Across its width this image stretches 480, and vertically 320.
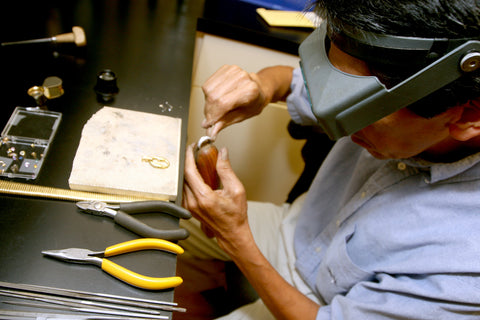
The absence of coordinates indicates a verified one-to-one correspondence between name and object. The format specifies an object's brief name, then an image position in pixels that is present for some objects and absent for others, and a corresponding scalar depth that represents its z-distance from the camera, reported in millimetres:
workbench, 511
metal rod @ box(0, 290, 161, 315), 460
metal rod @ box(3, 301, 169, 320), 456
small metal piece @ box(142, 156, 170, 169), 671
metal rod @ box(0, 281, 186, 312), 466
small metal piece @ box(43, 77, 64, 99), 791
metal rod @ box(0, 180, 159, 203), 588
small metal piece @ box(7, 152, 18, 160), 633
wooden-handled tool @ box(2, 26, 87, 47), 938
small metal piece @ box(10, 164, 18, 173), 614
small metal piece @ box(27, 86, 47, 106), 762
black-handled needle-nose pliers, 570
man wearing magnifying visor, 494
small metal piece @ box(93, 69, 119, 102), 819
